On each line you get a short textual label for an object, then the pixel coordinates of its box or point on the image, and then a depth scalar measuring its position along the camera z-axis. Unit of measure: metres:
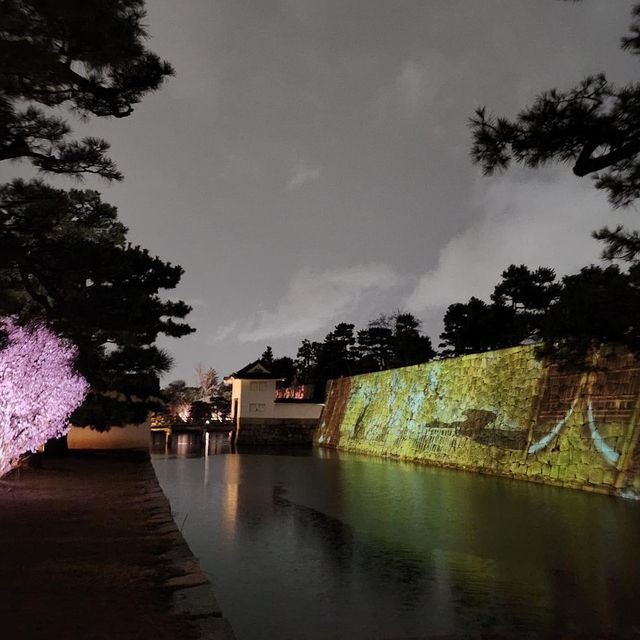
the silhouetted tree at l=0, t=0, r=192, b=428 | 4.76
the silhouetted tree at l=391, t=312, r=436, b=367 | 37.47
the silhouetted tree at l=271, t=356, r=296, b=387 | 54.56
